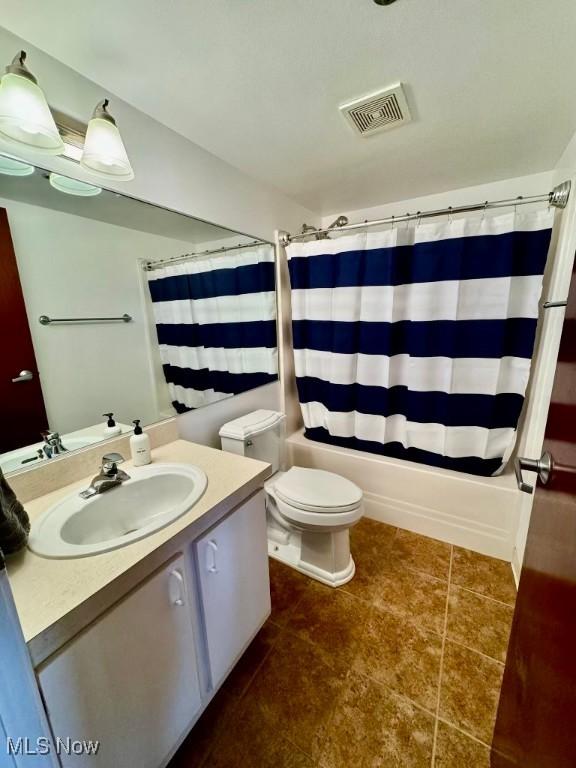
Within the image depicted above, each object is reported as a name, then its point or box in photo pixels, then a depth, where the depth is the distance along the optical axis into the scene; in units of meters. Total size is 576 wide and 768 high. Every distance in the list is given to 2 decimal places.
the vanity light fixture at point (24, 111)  0.77
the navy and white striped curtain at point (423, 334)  1.53
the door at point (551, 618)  0.48
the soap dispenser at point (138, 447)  1.13
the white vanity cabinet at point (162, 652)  0.61
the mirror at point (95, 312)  0.92
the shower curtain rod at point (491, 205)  1.31
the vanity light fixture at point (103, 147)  0.94
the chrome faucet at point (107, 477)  0.96
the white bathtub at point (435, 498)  1.63
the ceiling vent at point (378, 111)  1.14
